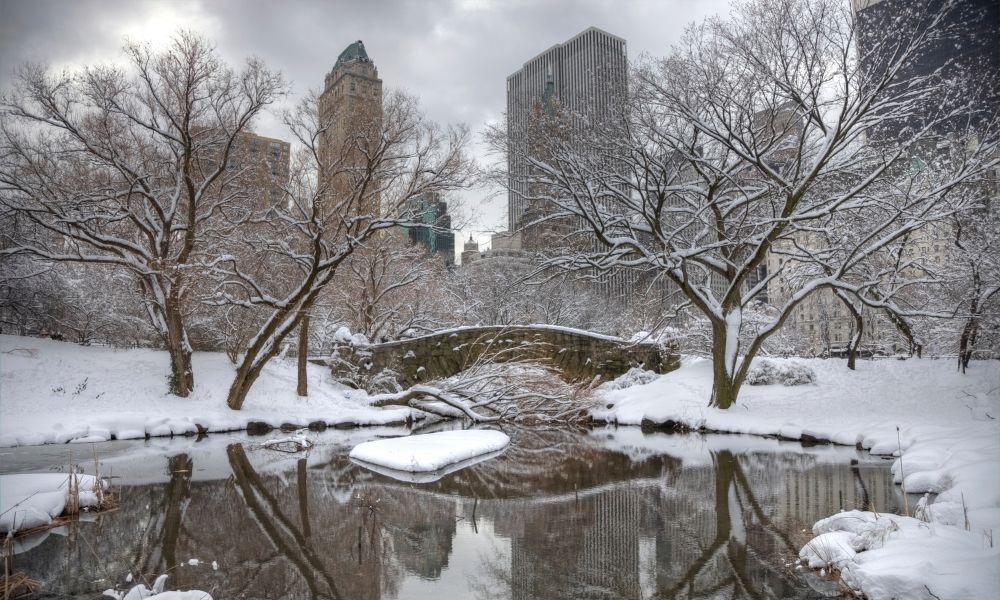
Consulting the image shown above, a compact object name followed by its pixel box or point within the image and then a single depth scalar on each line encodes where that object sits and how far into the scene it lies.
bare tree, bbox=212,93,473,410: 15.44
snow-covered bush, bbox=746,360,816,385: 16.55
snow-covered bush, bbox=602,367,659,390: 19.44
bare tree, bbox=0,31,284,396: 13.83
